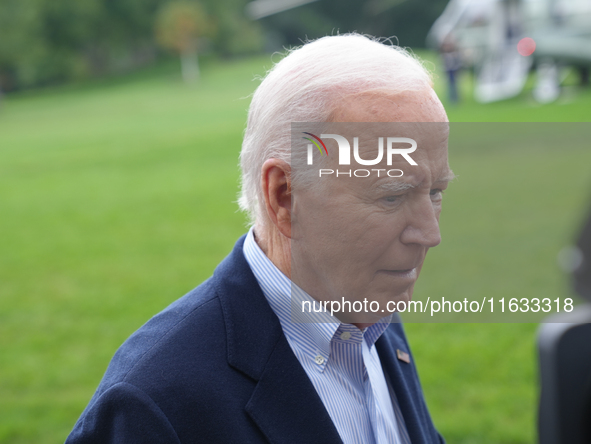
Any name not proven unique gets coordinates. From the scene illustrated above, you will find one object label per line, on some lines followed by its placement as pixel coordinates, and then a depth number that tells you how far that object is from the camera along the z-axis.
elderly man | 1.22
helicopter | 19.28
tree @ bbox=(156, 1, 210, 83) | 47.78
